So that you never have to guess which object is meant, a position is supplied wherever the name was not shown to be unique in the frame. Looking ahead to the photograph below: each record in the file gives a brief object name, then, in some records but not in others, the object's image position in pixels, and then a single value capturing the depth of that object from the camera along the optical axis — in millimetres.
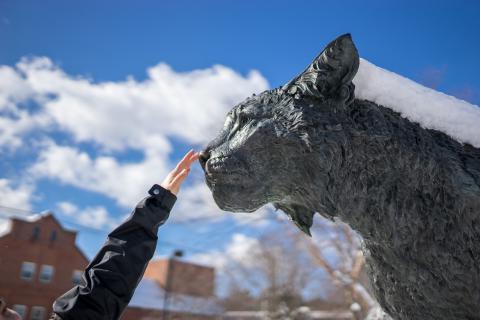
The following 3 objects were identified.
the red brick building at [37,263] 25953
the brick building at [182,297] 26891
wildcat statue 1299
